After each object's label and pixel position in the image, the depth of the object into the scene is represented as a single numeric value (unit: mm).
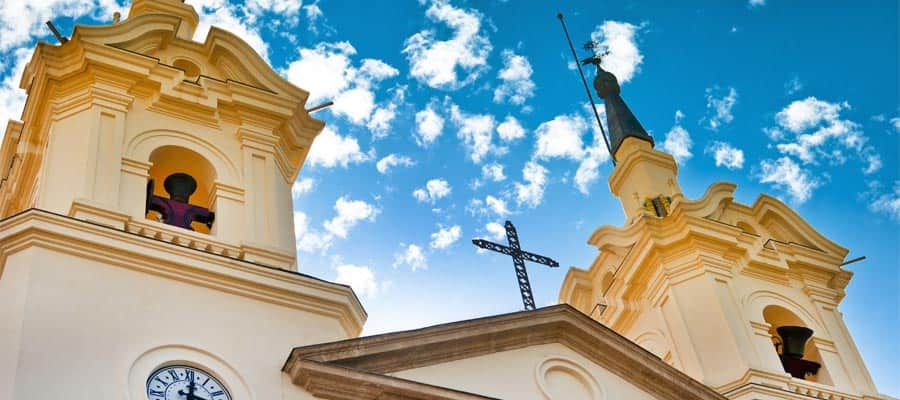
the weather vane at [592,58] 26359
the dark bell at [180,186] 16484
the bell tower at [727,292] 18641
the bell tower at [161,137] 15375
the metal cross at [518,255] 19188
